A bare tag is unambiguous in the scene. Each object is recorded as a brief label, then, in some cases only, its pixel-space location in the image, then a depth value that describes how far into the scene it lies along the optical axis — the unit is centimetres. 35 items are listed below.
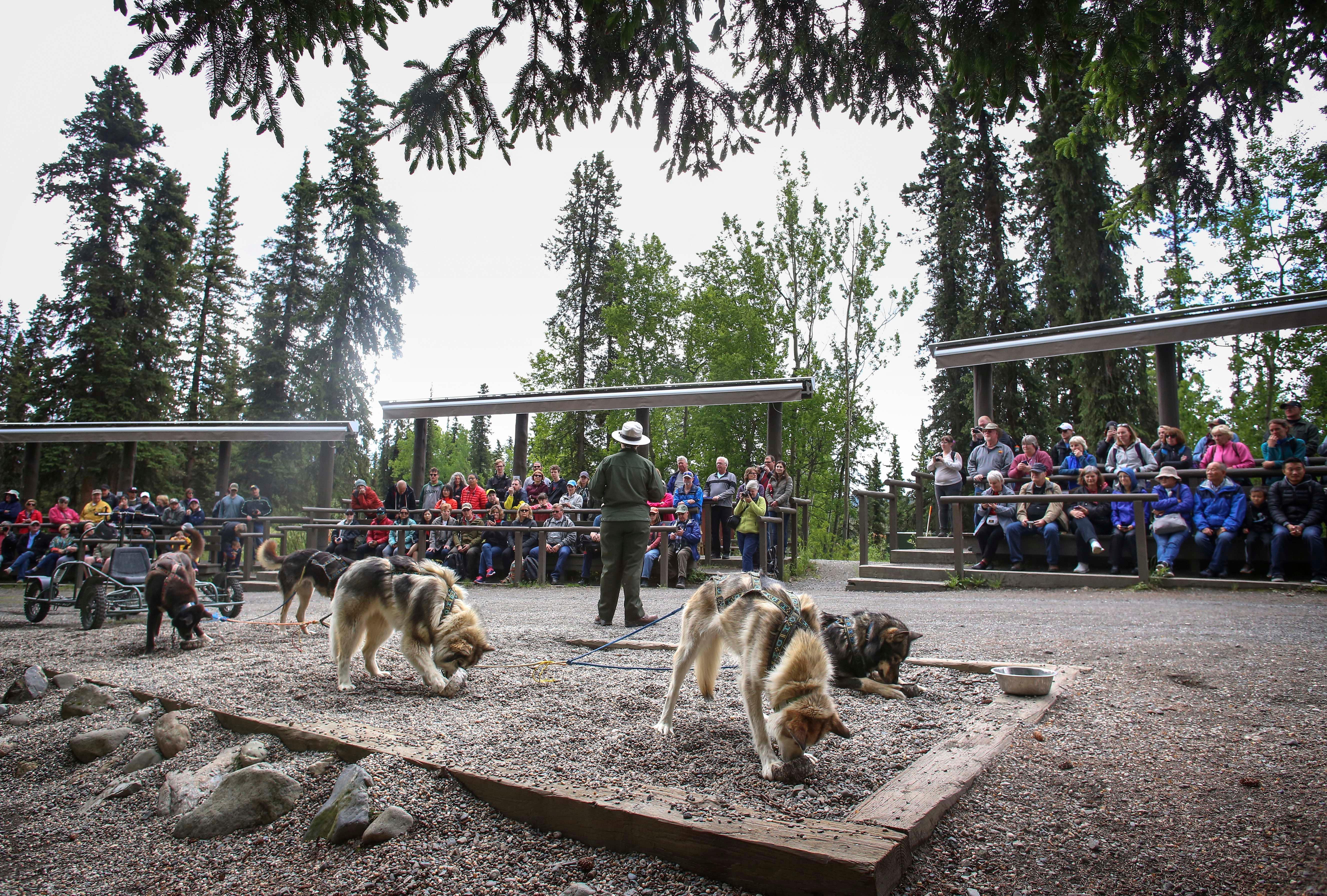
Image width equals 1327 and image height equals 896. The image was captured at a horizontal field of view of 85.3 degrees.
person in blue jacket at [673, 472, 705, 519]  1334
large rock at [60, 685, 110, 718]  493
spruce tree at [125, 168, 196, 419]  2816
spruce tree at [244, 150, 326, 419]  3161
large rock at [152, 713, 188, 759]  405
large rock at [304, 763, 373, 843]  288
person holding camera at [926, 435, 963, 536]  1288
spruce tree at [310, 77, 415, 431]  3119
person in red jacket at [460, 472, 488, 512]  1498
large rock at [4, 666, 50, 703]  562
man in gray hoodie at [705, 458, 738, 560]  1407
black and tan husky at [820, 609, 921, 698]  465
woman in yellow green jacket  1226
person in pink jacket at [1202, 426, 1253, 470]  973
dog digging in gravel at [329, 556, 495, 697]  480
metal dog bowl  420
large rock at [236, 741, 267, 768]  358
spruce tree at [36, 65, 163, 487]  2688
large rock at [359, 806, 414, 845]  280
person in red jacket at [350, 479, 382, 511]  1528
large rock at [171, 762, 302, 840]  316
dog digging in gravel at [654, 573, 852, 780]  295
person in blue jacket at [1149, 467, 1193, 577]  984
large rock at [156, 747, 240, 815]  345
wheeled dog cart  866
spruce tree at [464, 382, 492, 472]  6944
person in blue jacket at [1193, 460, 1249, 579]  952
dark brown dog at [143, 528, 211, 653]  669
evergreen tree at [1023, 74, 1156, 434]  1973
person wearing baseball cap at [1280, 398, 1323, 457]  962
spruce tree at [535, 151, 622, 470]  3350
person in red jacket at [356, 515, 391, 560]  1481
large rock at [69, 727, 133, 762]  427
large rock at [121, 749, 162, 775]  398
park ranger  772
